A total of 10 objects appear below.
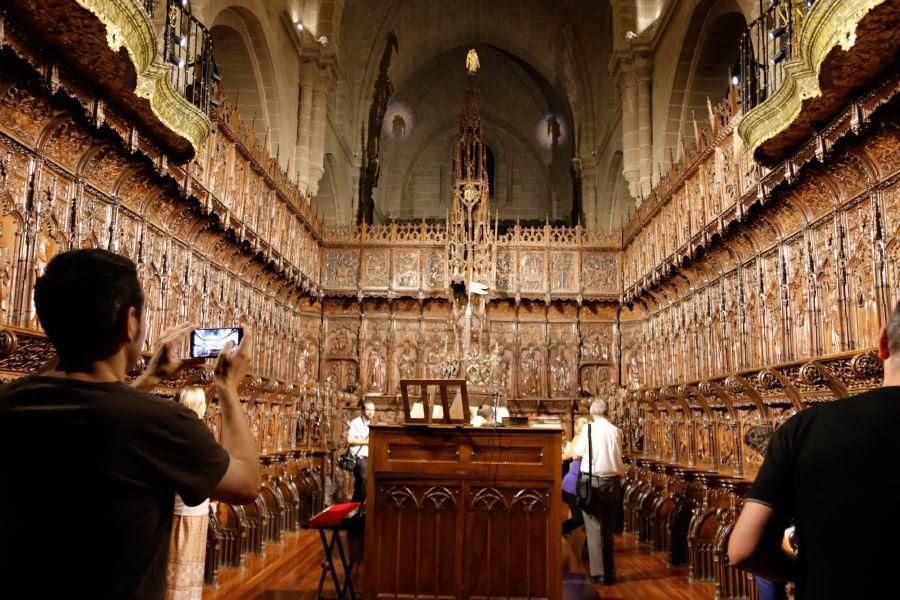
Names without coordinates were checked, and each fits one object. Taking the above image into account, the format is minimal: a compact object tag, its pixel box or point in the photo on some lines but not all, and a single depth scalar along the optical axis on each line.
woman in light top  5.03
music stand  4.95
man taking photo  1.47
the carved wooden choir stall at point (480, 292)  5.20
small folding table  5.30
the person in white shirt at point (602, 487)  6.92
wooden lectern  5.07
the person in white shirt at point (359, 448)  8.76
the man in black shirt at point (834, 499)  1.56
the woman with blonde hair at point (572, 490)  8.02
